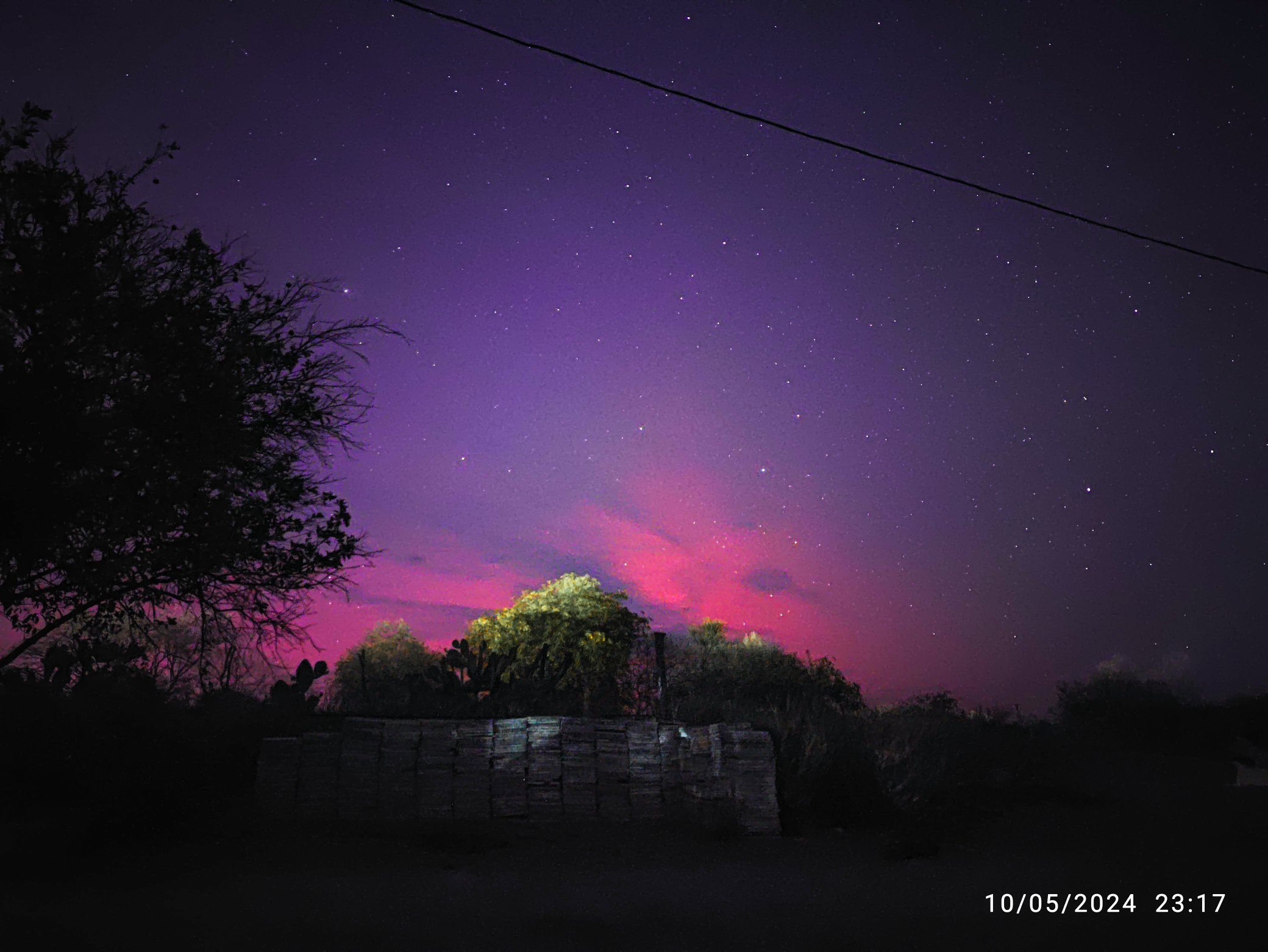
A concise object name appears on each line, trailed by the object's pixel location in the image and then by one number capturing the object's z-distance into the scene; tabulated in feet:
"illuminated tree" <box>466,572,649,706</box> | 78.23
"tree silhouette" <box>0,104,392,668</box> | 29.89
